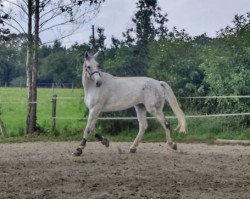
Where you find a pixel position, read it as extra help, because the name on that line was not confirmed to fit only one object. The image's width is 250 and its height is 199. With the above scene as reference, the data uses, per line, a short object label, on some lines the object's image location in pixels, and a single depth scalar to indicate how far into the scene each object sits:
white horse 11.00
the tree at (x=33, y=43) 17.09
